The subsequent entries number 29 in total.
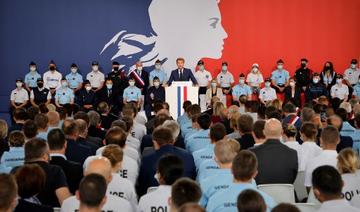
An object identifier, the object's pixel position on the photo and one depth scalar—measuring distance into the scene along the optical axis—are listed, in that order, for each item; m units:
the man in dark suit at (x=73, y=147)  7.14
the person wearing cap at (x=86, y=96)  17.91
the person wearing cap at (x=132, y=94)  17.72
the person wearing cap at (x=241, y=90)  18.36
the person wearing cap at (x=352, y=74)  19.11
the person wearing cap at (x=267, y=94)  18.17
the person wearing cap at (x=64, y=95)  17.69
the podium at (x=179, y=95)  15.92
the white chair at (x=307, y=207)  4.83
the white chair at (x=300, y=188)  6.59
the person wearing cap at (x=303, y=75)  18.81
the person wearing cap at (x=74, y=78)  18.72
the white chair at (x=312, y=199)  5.57
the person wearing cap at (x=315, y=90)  18.09
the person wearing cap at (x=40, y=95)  18.20
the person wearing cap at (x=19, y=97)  18.12
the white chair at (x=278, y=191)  5.45
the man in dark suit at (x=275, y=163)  6.25
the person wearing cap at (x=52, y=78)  18.55
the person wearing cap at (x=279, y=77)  18.91
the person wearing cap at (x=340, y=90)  18.09
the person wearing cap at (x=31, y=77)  18.59
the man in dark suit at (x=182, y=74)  18.42
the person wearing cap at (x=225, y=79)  18.86
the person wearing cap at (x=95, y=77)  18.69
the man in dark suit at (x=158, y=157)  6.50
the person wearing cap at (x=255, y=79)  18.95
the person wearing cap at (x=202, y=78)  18.58
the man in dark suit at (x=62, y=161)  5.89
